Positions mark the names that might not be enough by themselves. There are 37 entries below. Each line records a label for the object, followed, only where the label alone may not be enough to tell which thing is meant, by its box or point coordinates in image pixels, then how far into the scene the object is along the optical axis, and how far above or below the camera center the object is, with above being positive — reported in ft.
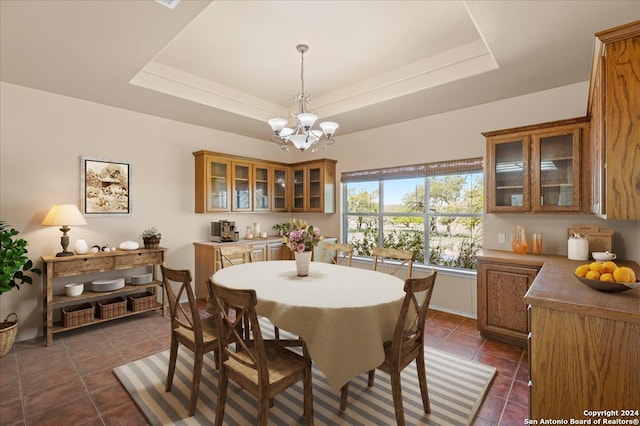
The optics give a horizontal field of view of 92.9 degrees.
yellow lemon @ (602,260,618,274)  5.82 -1.09
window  12.96 +0.06
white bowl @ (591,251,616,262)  8.71 -1.30
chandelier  8.66 +2.48
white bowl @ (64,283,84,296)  10.77 -2.71
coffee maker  14.99 -0.94
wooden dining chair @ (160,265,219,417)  6.59 -2.86
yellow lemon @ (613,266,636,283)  5.45 -1.17
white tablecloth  5.68 -2.06
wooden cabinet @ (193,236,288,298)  13.83 -2.09
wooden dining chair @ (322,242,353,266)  15.85 -2.39
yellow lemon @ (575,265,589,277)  6.12 -1.21
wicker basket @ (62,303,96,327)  10.50 -3.60
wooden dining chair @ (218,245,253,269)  10.66 -1.56
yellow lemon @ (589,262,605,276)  5.91 -1.12
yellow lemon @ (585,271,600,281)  5.81 -1.24
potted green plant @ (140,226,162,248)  12.67 -1.06
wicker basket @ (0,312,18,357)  9.14 -3.69
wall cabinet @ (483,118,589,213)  9.59 +1.46
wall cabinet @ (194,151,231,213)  14.51 +1.45
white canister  9.34 -1.15
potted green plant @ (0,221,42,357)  8.89 -1.67
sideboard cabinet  10.12 -2.18
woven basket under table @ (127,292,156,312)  12.08 -3.59
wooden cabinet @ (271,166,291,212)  17.66 +1.40
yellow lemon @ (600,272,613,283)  5.64 -1.24
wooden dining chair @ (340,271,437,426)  5.83 -2.79
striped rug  6.52 -4.41
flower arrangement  8.36 -0.71
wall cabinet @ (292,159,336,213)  16.83 +1.50
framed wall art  11.80 +1.05
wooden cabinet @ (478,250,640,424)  4.82 -2.38
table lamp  10.21 -0.19
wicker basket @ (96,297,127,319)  11.31 -3.63
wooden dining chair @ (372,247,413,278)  9.31 -1.36
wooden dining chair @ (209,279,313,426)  5.25 -2.94
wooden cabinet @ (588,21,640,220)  5.46 +1.69
